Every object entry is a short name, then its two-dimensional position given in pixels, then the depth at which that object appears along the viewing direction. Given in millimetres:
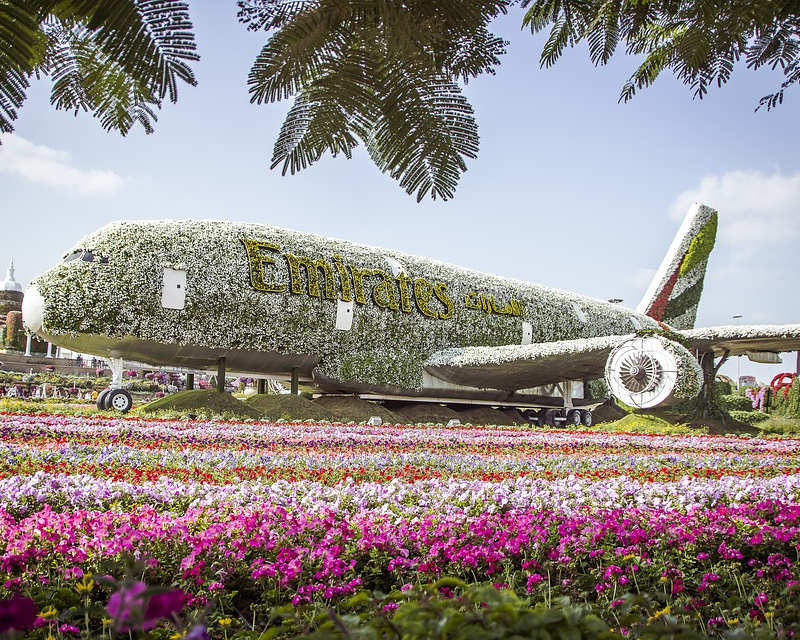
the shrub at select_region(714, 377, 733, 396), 28866
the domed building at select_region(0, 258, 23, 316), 45703
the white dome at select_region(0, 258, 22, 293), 49875
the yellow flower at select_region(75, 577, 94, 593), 2537
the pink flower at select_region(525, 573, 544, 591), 3115
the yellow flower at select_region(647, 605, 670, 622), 2498
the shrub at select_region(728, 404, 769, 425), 21047
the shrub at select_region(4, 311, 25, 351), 40062
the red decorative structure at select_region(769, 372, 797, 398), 27988
